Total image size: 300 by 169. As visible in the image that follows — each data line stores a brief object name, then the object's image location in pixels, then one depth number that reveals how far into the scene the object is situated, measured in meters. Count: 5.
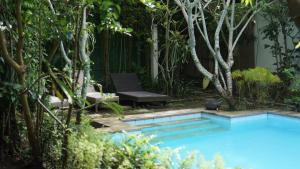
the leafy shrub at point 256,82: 9.31
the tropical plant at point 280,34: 10.70
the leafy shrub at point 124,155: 3.18
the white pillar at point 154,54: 11.23
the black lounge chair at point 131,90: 9.04
